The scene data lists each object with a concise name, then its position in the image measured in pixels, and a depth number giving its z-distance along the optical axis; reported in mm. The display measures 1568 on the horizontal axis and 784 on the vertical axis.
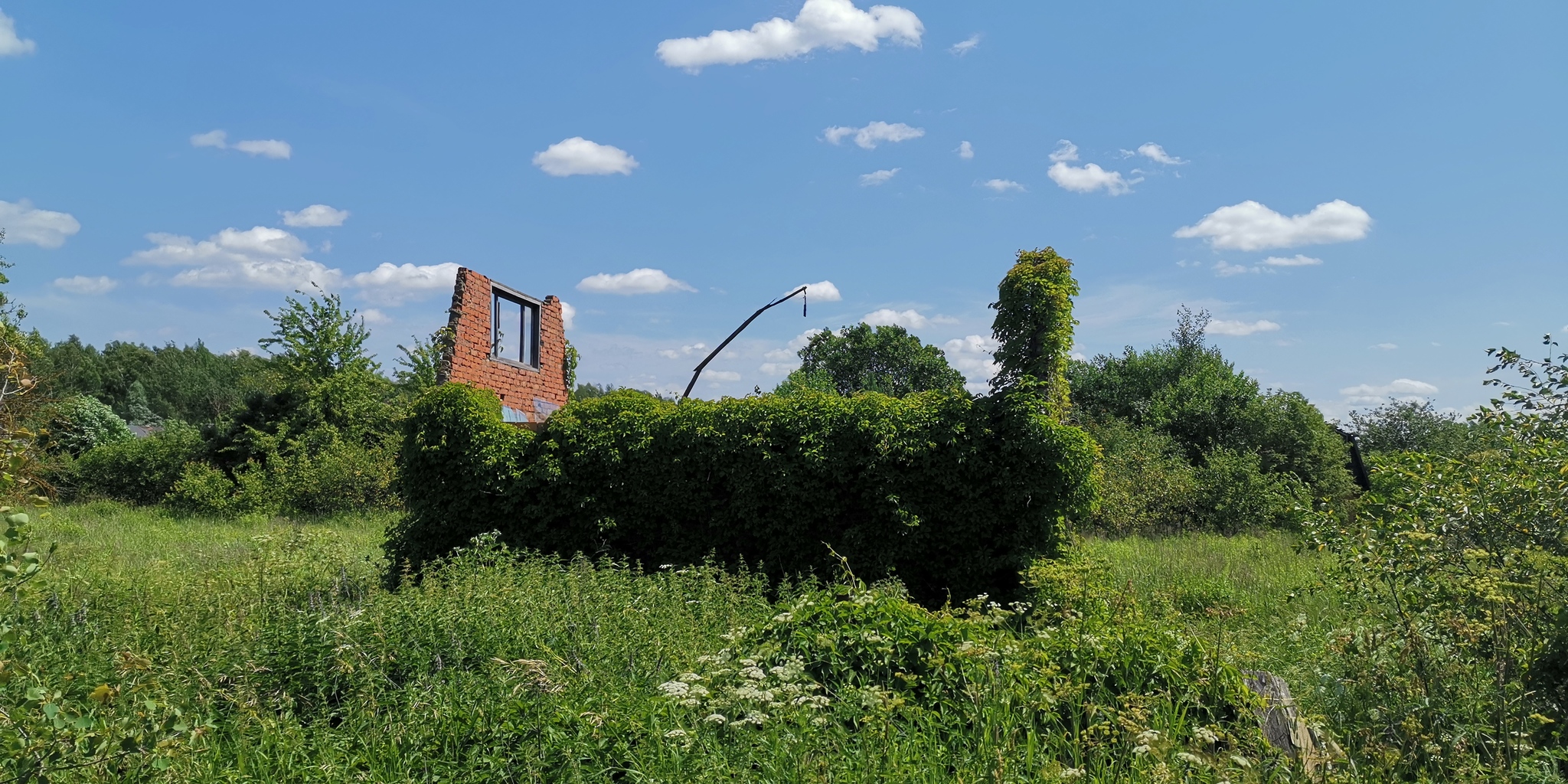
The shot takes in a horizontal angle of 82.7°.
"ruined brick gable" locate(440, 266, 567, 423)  14867
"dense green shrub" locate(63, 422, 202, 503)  24969
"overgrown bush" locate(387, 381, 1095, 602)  9844
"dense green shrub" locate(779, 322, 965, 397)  43688
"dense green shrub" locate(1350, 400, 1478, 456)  33750
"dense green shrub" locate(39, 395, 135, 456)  32250
